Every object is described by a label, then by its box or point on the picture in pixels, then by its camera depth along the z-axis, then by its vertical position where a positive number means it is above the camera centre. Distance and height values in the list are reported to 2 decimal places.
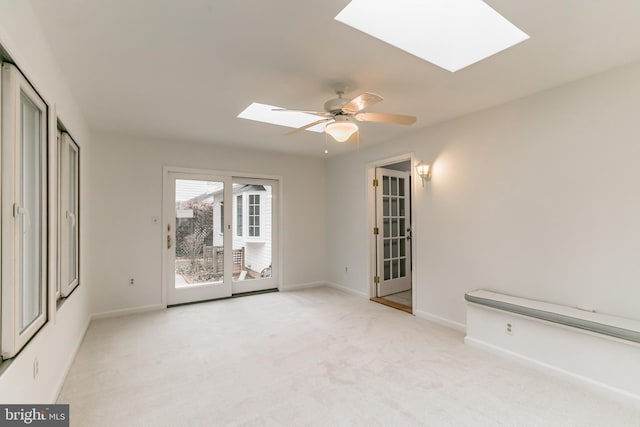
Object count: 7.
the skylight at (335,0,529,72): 1.91 +1.29
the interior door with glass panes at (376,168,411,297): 4.85 -0.34
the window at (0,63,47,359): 1.40 +0.02
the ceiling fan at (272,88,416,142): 2.52 +0.84
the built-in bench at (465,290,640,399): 2.09 -1.03
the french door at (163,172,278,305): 4.43 -0.35
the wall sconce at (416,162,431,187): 3.76 +0.54
